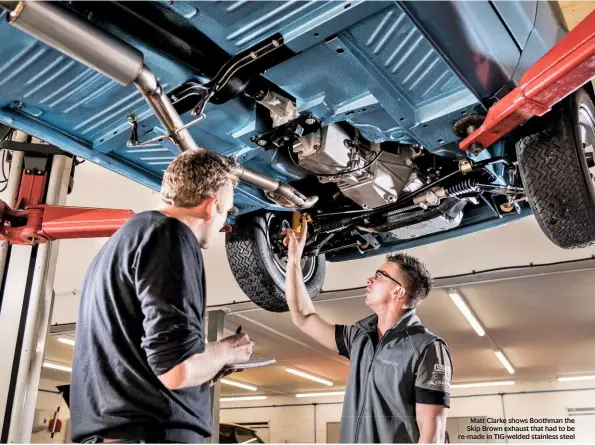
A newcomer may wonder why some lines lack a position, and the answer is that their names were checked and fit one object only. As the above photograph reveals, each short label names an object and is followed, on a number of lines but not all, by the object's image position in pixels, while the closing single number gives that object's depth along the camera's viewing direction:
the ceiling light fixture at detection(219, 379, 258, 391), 11.39
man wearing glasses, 2.08
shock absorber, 2.51
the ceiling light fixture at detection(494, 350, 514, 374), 8.42
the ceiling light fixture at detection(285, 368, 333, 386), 10.59
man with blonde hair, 1.21
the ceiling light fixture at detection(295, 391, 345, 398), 12.85
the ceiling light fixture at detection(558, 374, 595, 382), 7.64
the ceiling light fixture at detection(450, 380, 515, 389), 9.26
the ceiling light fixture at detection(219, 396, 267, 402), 13.45
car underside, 1.62
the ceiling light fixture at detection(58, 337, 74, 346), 7.51
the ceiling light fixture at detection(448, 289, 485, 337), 5.56
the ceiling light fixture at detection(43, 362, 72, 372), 10.03
